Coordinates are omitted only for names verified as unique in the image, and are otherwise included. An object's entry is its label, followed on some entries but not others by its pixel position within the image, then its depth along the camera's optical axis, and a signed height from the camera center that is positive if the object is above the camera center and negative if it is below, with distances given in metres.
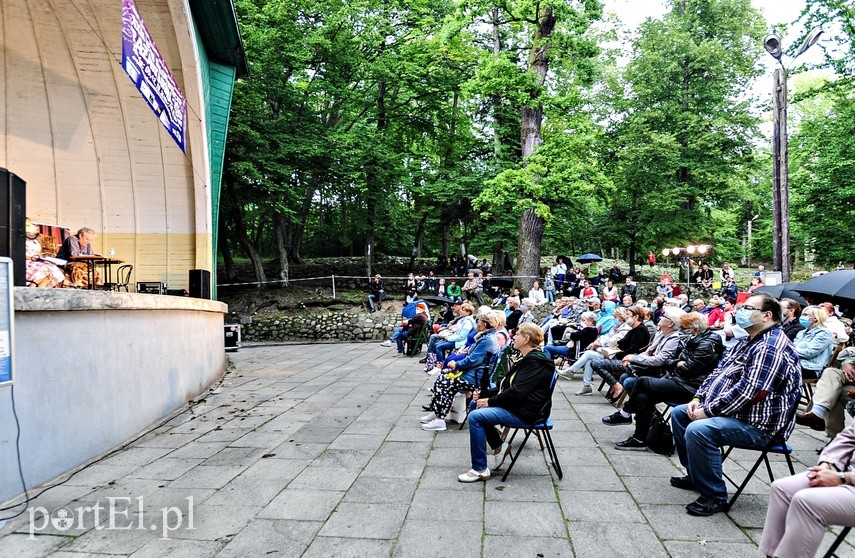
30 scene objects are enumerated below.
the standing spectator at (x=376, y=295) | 17.05 -0.81
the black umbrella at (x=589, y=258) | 20.83 +0.61
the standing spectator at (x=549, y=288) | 15.60 -0.53
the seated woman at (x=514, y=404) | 3.67 -1.04
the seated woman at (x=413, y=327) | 11.53 -1.34
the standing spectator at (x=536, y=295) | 14.35 -0.70
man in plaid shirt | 3.06 -0.89
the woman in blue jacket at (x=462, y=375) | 5.18 -1.14
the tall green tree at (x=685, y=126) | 19.20 +6.08
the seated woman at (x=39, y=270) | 6.04 +0.06
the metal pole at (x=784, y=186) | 9.59 +1.75
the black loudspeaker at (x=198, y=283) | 8.88 -0.17
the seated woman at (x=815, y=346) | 5.15 -0.83
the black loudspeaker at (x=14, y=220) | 3.64 +0.43
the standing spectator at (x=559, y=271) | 16.92 +0.04
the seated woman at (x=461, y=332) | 7.91 -1.02
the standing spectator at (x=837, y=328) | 5.89 -0.74
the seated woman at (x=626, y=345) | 6.24 -1.00
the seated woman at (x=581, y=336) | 8.41 -1.17
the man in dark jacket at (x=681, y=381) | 4.21 -1.00
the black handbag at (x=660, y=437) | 4.29 -1.53
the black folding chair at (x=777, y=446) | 3.08 -1.16
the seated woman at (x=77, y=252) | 7.38 +0.36
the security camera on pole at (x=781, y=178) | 9.59 +1.94
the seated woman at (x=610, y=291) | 13.04 -0.58
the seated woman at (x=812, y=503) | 2.21 -1.12
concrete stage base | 3.67 -0.97
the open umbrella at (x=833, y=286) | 6.67 -0.23
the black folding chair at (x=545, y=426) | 3.68 -1.21
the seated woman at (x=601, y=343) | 7.14 -1.13
